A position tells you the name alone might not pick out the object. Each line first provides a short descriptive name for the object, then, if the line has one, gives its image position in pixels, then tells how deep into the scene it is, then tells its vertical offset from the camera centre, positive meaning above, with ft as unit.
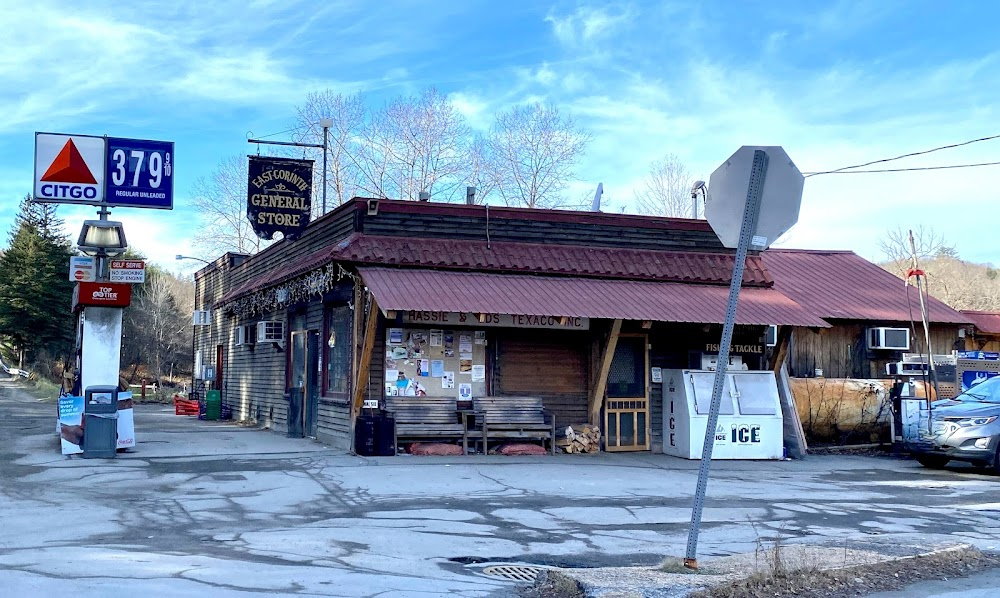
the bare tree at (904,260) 144.91 +19.50
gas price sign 58.13 +12.87
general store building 55.21 +4.25
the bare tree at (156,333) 199.82 +10.54
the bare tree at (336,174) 150.41 +32.85
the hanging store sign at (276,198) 69.21 +13.50
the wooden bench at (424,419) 54.44 -2.13
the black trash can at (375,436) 53.62 -3.05
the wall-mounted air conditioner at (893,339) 75.46 +3.36
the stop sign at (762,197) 23.79 +4.70
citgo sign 56.03 +12.73
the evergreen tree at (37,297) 189.98 +17.16
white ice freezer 57.47 -2.05
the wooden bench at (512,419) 55.88 -2.19
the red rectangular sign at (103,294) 53.67 +5.01
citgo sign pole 53.83 +11.30
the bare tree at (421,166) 150.00 +34.02
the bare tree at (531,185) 149.59 +30.98
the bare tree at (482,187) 149.07 +30.91
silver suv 51.96 -2.87
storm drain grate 25.30 -5.16
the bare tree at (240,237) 161.58 +24.93
